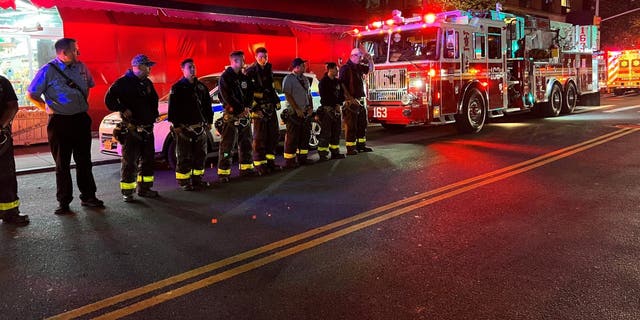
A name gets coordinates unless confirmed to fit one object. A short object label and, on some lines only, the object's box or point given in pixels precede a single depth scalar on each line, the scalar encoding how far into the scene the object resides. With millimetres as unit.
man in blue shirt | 6082
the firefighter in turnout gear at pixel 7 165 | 5770
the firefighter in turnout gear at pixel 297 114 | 8781
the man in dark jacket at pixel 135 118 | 6652
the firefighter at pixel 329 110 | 9494
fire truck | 11742
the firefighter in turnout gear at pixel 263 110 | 8156
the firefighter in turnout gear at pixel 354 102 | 9961
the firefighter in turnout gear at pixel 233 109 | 7680
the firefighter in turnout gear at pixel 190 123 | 7188
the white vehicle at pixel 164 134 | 8844
